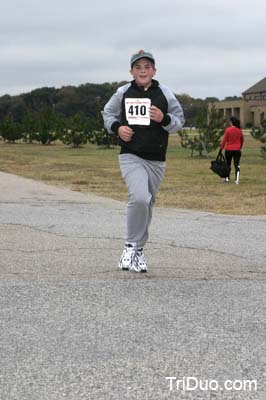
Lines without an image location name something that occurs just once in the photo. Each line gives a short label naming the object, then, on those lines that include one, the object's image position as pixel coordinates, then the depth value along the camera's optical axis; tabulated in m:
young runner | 5.70
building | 125.72
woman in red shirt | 17.34
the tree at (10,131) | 57.00
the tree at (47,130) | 52.96
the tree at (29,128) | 54.91
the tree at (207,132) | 31.50
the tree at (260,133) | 27.55
